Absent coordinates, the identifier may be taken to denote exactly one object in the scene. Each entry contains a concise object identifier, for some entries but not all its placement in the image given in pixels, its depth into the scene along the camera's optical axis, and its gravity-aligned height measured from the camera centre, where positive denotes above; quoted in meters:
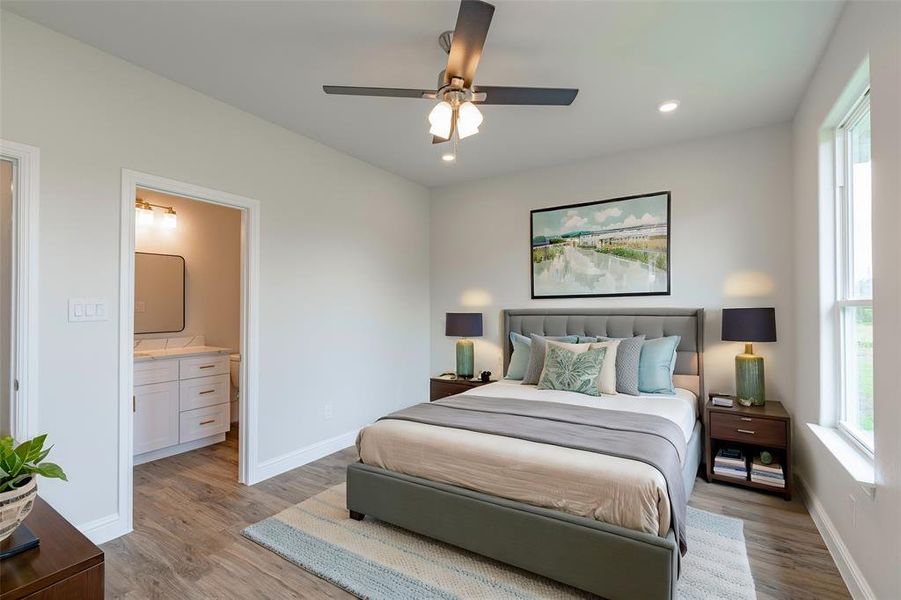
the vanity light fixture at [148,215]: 4.27 +0.90
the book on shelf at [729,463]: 3.10 -1.16
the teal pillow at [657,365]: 3.37 -0.49
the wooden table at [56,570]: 1.24 -0.80
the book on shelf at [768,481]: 2.93 -1.22
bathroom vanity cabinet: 3.68 -0.91
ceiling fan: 1.88 +1.07
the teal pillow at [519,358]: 4.00 -0.51
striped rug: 2.01 -1.34
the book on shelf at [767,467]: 2.96 -1.14
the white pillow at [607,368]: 3.31 -0.50
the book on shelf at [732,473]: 3.07 -1.22
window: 2.15 +0.15
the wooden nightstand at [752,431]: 2.93 -0.90
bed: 1.80 -0.96
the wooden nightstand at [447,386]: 4.25 -0.83
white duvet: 1.82 -0.81
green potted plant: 1.31 -0.56
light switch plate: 2.35 -0.03
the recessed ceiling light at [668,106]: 3.02 +1.41
